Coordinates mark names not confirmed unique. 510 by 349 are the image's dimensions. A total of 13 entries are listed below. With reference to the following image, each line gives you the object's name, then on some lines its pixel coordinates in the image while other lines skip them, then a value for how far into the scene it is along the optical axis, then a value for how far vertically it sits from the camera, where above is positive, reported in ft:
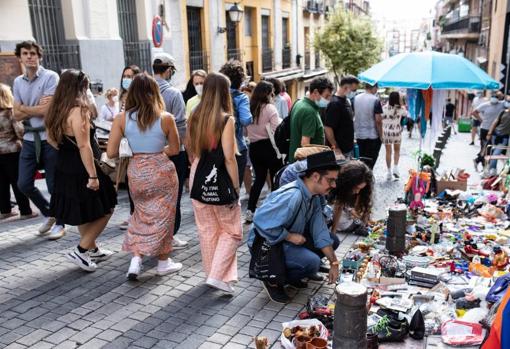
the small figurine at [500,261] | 14.89 -6.39
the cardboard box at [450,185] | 22.93 -6.24
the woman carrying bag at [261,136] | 19.24 -3.09
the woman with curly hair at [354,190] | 14.15 -3.97
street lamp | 52.54 +4.56
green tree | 86.69 +1.92
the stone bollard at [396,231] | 16.25 -5.88
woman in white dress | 28.07 -4.24
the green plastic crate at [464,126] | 67.00 -10.29
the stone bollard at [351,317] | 10.08 -5.35
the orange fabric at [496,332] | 6.24 -3.60
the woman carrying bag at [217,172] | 13.11 -3.04
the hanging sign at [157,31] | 39.63 +2.27
